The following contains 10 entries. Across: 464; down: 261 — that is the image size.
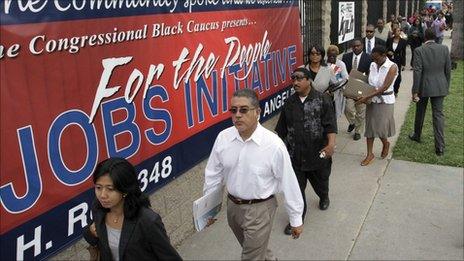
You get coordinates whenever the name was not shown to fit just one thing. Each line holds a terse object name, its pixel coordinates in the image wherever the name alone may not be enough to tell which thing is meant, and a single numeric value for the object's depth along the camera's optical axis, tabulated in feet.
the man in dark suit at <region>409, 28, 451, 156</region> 22.88
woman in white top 20.93
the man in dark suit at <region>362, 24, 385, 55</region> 31.19
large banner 9.24
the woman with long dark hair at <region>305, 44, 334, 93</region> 20.11
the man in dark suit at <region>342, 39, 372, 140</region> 25.58
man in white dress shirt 10.55
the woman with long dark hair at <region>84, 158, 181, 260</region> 7.82
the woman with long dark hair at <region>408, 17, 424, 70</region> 50.79
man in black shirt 14.99
